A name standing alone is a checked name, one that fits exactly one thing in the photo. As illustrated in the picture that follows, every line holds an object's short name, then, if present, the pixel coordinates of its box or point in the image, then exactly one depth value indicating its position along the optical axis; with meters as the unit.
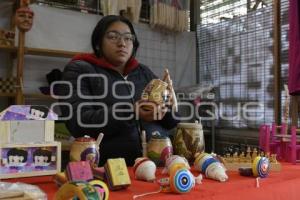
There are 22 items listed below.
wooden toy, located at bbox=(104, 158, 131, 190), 0.71
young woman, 1.19
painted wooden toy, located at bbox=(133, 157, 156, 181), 0.82
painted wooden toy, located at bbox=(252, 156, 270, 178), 0.89
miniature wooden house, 0.85
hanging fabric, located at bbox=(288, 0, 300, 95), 2.20
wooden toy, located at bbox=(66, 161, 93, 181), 0.68
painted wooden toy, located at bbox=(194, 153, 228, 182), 0.84
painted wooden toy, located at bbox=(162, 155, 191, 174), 0.86
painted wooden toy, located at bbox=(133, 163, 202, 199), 0.69
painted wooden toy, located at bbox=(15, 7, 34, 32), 2.42
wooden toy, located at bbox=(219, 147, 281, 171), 0.99
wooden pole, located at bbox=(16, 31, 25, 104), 2.43
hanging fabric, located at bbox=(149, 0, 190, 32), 3.22
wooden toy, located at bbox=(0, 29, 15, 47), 2.42
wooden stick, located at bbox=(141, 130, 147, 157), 1.06
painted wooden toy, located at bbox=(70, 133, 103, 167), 0.87
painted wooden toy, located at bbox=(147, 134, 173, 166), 1.00
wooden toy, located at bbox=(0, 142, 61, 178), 0.82
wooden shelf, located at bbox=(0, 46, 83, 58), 2.48
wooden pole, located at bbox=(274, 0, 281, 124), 2.56
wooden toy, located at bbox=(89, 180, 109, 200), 0.60
